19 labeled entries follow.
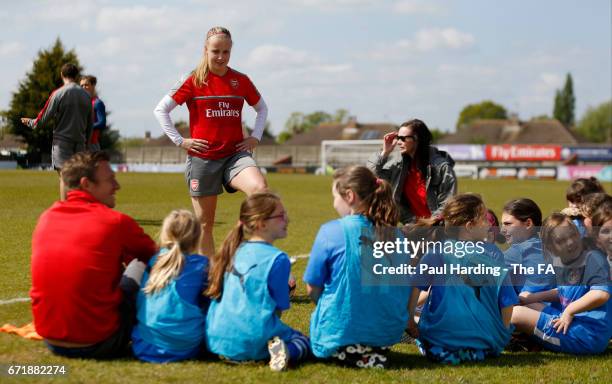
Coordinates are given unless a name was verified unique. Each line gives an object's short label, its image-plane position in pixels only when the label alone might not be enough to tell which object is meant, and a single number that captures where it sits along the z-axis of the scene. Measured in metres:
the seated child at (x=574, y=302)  4.97
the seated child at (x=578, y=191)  6.39
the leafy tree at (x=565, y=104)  146.12
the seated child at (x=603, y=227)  5.16
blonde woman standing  6.77
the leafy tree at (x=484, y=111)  140.62
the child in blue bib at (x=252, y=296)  4.30
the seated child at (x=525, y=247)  5.42
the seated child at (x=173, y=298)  4.33
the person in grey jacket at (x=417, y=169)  6.86
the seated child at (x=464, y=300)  4.66
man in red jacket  4.18
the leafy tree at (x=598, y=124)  119.06
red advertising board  68.06
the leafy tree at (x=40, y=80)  49.97
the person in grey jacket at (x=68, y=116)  8.55
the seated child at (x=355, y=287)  4.39
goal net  64.56
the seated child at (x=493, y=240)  4.71
